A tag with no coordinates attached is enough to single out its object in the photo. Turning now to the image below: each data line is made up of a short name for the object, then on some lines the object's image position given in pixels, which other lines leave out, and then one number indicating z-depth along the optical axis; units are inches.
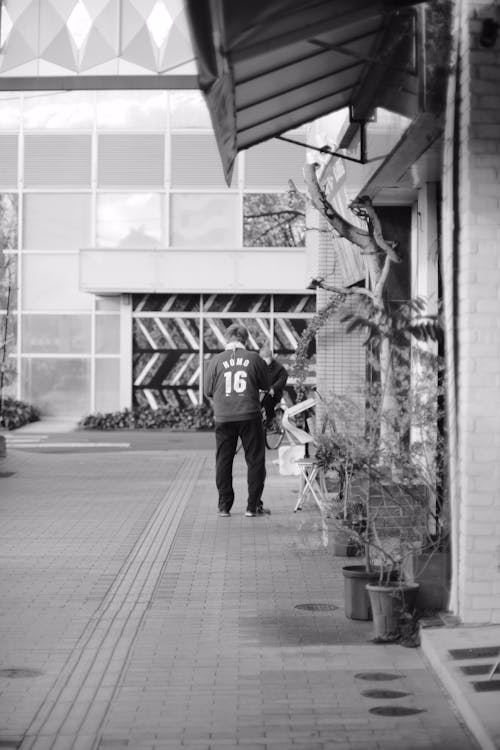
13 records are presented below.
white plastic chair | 495.2
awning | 253.4
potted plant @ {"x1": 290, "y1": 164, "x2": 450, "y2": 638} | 301.8
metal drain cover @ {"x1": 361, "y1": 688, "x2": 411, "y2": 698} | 256.7
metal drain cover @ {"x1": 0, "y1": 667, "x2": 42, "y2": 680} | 276.8
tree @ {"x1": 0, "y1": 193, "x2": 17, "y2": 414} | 820.0
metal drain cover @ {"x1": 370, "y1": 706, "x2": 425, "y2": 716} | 243.1
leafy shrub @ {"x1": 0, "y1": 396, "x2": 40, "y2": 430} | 1196.5
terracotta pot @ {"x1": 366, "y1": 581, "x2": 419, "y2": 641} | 306.2
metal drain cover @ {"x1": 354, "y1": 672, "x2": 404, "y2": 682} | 270.7
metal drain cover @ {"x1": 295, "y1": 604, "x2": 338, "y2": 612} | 343.3
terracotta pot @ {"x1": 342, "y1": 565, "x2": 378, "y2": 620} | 324.5
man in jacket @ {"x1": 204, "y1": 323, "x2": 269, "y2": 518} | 535.5
